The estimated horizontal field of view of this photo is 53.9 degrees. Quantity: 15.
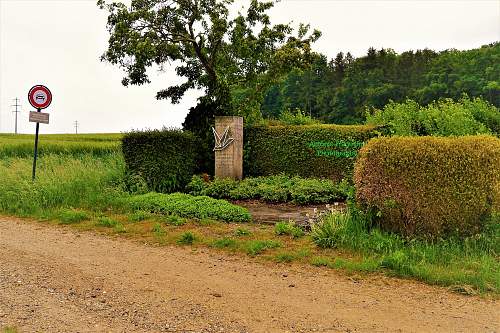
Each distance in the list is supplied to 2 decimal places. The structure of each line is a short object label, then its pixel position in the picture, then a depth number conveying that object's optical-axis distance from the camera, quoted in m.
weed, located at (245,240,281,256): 7.55
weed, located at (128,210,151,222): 10.17
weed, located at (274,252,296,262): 7.13
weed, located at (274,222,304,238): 8.43
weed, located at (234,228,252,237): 8.62
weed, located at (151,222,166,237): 8.83
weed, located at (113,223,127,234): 9.24
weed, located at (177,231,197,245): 8.30
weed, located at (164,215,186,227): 9.62
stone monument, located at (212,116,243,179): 15.52
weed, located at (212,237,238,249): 7.94
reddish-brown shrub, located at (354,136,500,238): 7.38
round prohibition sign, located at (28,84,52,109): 14.15
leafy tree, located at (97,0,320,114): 16.55
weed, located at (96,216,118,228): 9.82
